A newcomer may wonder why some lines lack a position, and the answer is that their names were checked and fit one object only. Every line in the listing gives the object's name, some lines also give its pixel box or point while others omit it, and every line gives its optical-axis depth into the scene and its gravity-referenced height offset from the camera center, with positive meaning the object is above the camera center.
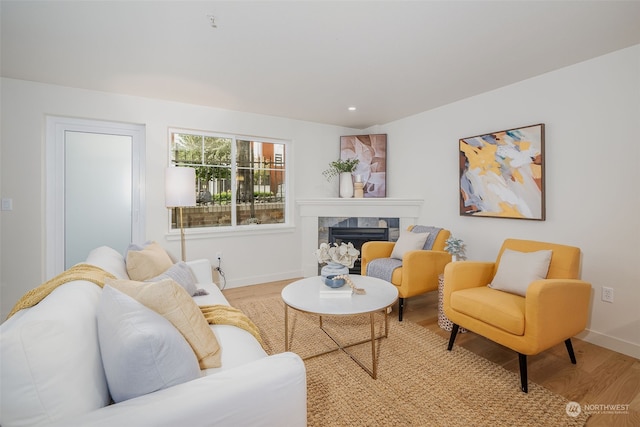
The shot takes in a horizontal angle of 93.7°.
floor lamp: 3.15 +0.25
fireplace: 4.32 -0.36
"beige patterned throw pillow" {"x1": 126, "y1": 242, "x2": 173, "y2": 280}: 2.12 -0.39
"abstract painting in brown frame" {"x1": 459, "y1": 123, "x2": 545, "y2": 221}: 2.81 +0.37
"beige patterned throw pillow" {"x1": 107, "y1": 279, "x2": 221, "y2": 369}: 1.23 -0.42
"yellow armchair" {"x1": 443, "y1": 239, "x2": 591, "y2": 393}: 1.82 -0.63
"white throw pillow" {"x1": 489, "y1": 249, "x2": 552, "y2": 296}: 2.18 -0.45
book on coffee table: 2.17 -0.60
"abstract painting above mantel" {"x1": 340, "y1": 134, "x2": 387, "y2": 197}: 4.54 +0.79
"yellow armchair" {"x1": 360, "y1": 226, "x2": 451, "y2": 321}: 2.87 -0.59
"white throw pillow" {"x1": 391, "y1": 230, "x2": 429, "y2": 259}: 3.22 -0.36
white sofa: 0.78 -0.55
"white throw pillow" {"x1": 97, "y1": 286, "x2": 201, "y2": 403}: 0.95 -0.47
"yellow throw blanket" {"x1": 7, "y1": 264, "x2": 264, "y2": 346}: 1.19 -0.35
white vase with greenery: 4.43 +0.54
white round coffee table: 1.93 -0.62
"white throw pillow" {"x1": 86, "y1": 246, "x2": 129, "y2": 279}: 1.85 -0.33
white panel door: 3.16 +0.25
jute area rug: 1.62 -1.11
